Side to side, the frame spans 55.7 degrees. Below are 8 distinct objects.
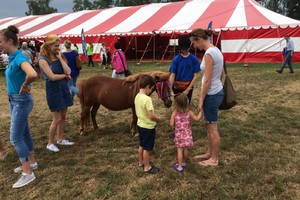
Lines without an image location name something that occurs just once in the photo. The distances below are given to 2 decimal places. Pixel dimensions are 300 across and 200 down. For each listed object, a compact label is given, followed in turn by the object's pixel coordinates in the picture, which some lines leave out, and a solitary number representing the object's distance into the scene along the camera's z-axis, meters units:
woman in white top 3.43
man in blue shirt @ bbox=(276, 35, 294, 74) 12.17
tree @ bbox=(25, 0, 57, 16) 70.31
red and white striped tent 15.59
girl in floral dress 3.65
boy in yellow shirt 3.55
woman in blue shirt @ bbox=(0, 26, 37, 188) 3.22
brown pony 5.11
